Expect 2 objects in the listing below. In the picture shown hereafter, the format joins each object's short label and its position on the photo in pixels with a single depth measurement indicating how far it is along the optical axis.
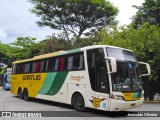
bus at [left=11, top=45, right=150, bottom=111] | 12.38
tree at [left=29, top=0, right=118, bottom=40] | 36.16
